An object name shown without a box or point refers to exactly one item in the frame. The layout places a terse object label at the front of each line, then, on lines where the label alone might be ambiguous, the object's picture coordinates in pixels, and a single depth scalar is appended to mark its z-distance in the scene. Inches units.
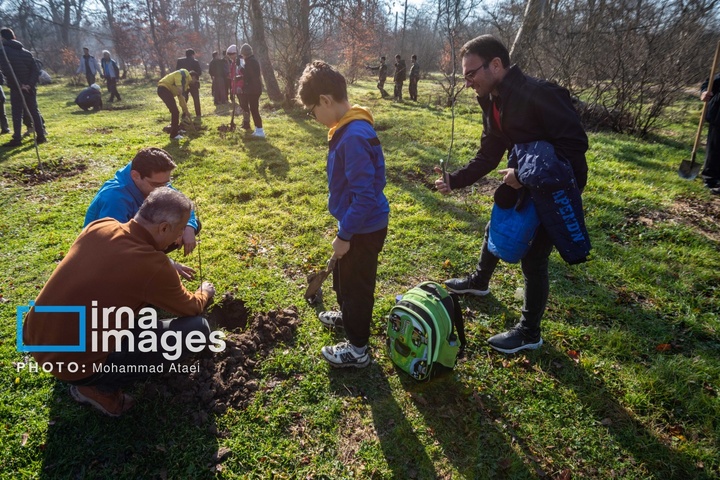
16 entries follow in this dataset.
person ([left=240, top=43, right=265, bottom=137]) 359.3
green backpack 97.7
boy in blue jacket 84.0
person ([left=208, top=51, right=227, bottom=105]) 563.8
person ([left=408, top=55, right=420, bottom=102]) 630.8
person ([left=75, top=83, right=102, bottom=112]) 515.3
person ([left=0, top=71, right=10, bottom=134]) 353.1
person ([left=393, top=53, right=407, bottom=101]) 622.2
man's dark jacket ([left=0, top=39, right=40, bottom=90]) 310.0
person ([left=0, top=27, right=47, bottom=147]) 310.5
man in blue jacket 107.5
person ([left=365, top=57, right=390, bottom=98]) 681.6
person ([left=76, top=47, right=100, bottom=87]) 651.5
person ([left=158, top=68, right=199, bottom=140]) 342.0
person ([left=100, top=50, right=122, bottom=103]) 605.6
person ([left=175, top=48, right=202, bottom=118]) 469.4
